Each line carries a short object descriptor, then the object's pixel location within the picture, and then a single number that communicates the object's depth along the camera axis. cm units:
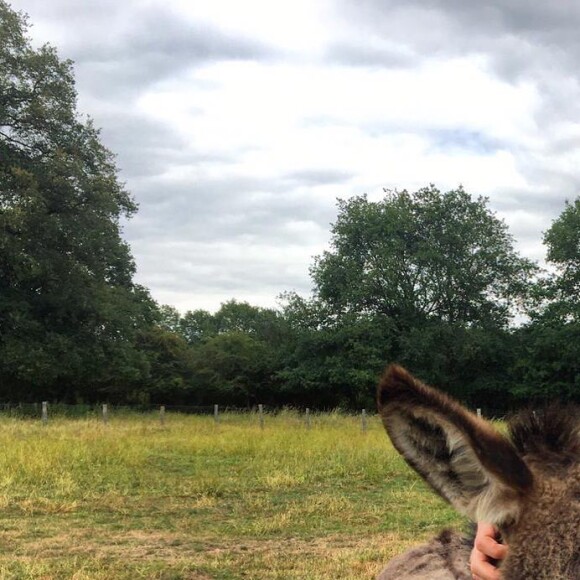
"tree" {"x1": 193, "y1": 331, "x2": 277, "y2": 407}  3756
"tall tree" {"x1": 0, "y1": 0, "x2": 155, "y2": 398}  2419
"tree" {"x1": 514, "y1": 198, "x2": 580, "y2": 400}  3372
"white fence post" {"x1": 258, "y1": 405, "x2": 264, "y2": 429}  2024
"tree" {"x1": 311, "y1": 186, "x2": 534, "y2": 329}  3753
